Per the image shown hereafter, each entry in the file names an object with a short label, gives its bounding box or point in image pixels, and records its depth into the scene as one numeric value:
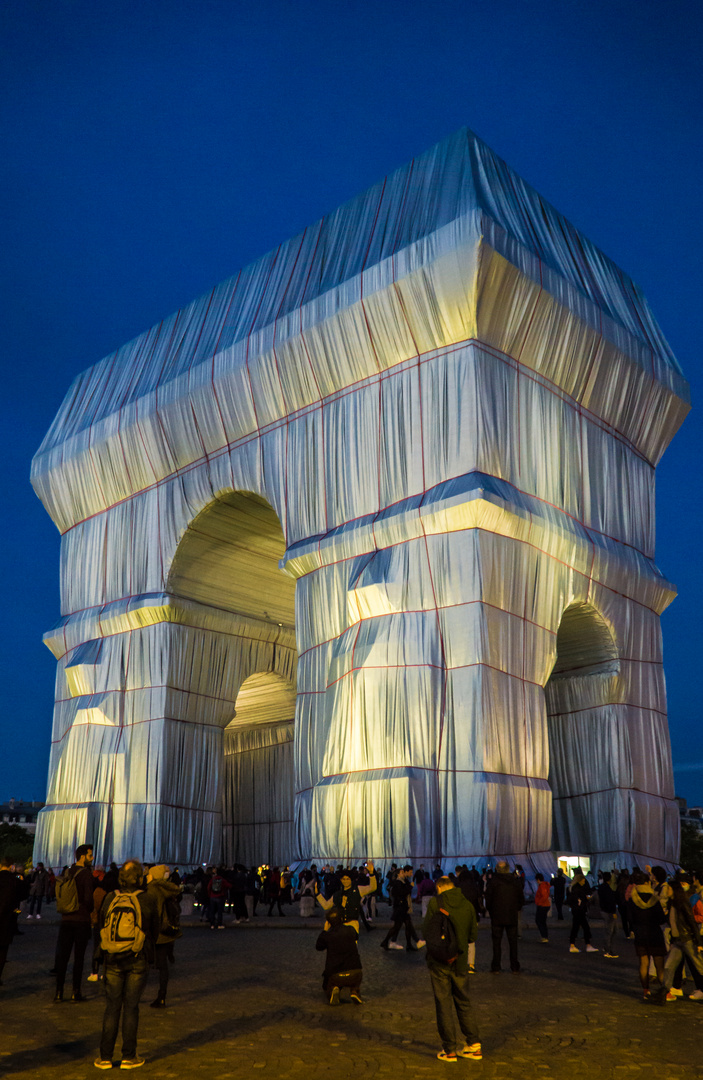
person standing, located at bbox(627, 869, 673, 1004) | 10.93
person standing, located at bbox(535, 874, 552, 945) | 16.36
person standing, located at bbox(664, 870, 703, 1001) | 10.50
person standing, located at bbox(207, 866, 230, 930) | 19.31
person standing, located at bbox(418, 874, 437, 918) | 20.20
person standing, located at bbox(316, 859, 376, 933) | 10.91
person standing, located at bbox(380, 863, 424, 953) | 14.77
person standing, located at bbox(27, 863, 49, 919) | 24.33
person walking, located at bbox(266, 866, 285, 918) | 24.30
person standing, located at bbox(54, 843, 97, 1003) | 10.30
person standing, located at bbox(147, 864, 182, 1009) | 9.88
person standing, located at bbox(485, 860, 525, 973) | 12.61
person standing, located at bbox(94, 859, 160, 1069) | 7.55
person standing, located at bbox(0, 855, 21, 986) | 10.80
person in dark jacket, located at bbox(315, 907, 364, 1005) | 10.40
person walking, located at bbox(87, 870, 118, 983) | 10.32
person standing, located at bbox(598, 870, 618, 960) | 14.45
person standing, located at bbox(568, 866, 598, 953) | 14.86
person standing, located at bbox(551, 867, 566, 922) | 20.30
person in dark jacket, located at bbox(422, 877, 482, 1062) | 7.81
